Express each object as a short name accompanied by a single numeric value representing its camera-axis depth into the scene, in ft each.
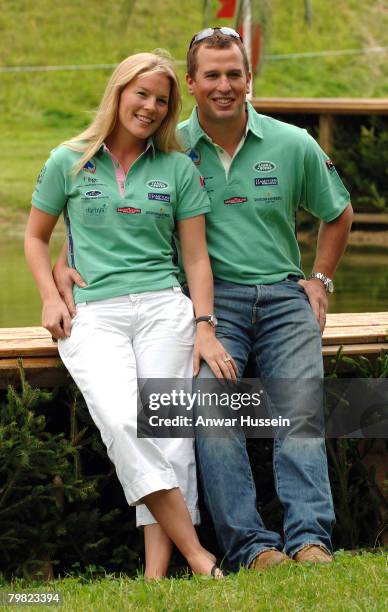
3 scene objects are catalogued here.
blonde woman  26.50
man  28.25
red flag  101.18
